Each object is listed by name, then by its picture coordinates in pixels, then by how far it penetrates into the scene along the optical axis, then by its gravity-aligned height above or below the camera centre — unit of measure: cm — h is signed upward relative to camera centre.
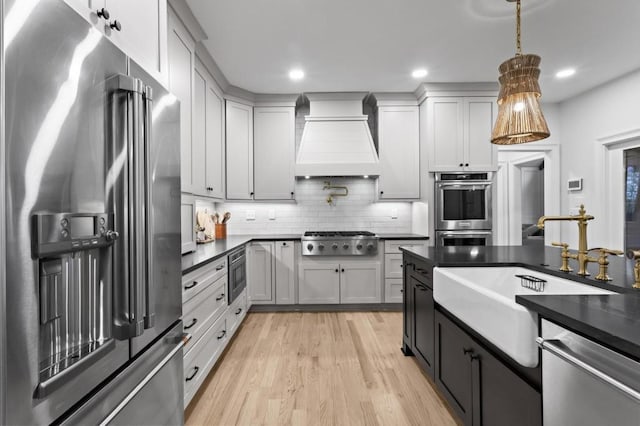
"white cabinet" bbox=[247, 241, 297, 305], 387 -74
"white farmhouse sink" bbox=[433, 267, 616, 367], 104 -40
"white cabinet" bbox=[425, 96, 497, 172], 389 +96
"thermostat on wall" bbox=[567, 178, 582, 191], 420 +34
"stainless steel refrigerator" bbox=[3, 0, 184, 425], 64 -3
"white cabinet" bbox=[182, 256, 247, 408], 188 -77
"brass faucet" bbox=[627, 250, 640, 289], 119 -24
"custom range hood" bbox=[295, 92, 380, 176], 409 +98
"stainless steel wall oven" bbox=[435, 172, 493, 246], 387 -1
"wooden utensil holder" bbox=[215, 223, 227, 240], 400 -24
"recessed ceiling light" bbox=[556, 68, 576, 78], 351 +154
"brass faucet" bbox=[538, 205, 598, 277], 147 -15
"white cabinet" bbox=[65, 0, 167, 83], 97 +67
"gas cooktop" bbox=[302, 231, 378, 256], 383 -41
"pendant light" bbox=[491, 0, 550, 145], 176 +63
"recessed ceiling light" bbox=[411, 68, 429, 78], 350 +155
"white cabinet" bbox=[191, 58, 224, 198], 280 +75
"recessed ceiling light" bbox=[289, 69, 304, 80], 348 +154
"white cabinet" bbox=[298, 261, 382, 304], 389 -83
